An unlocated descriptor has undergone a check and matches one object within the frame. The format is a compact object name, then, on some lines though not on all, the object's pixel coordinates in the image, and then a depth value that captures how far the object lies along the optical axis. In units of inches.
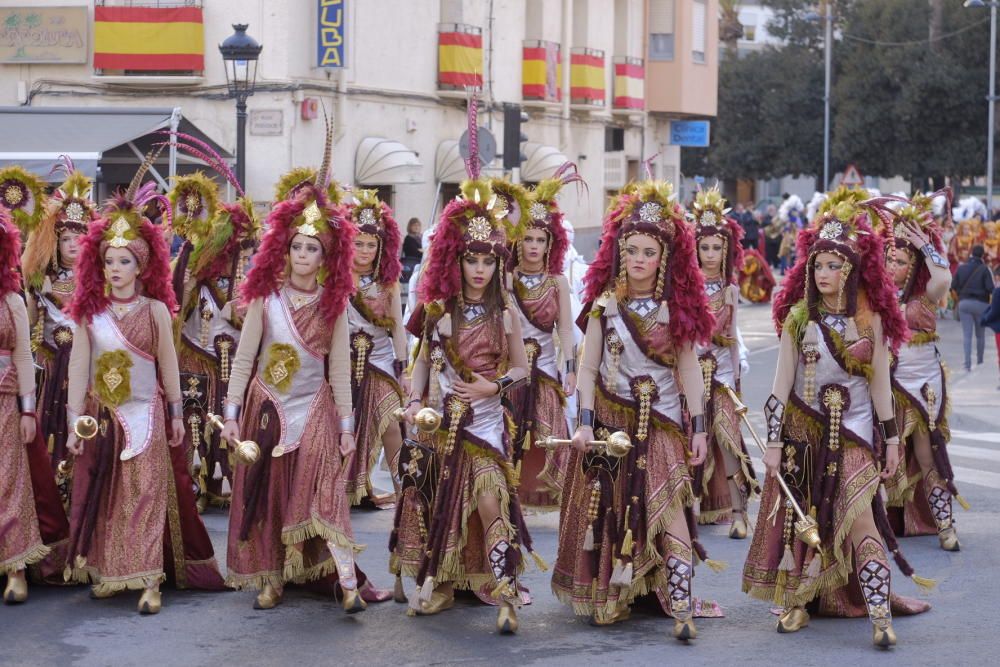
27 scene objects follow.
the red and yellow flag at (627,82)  1611.7
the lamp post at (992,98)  1737.2
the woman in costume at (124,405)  339.9
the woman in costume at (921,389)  416.2
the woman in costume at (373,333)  450.9
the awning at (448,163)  1251.8
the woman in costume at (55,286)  413.4
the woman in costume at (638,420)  323.0
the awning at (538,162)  1387.8
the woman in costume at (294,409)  335.0
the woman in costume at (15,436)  344.2
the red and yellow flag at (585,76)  1493.6
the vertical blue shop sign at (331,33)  1047.0
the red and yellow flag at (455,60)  1226.0
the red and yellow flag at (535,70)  1390.3
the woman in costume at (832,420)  324.8
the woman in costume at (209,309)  462.0
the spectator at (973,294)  890.1
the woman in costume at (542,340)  446.3
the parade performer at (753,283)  1320.1
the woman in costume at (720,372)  442.3
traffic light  824.3
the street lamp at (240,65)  719.7
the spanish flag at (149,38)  1027.3
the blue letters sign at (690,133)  1795.0
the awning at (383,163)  1116.5
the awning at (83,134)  826.2
